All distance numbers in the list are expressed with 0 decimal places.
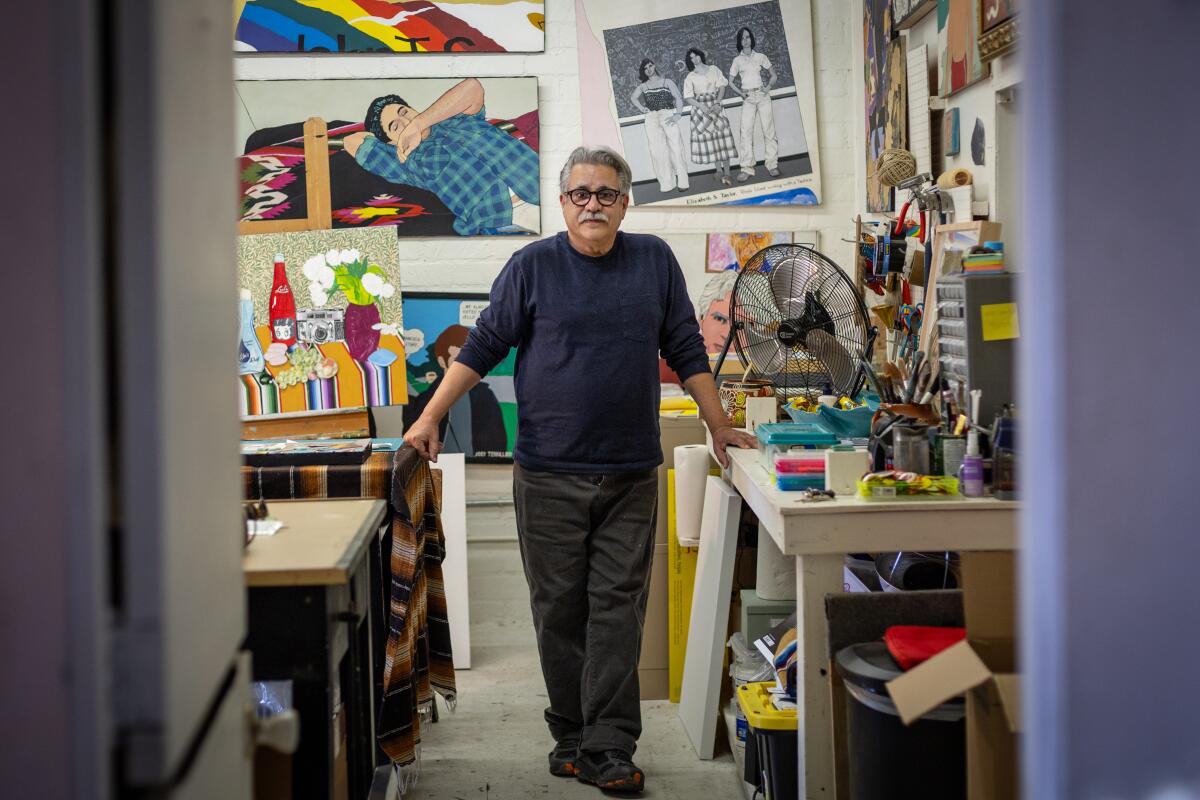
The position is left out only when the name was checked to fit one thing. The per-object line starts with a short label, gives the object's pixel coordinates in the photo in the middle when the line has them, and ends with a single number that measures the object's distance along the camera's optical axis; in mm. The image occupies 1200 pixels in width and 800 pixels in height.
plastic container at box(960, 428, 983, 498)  2664
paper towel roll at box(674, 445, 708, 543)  3842
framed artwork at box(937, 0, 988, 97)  3322
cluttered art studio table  2604
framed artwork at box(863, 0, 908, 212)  4078
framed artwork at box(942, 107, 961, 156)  3578
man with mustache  3316
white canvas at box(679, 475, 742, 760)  3496
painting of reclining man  4797
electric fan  3719
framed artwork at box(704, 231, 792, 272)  4867
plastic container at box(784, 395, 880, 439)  3207
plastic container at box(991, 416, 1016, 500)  2631
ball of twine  3828
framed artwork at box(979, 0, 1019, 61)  3039
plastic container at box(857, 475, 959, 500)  2639
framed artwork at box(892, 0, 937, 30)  3767
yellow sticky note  2910
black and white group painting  4828
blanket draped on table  3000
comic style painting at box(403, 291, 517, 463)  4859
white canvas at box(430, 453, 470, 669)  4395
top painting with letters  4809
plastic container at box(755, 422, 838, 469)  2996
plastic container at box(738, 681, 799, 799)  2871
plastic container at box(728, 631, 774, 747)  3318
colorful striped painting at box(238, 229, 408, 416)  4496
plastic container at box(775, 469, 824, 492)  2795
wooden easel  4758
